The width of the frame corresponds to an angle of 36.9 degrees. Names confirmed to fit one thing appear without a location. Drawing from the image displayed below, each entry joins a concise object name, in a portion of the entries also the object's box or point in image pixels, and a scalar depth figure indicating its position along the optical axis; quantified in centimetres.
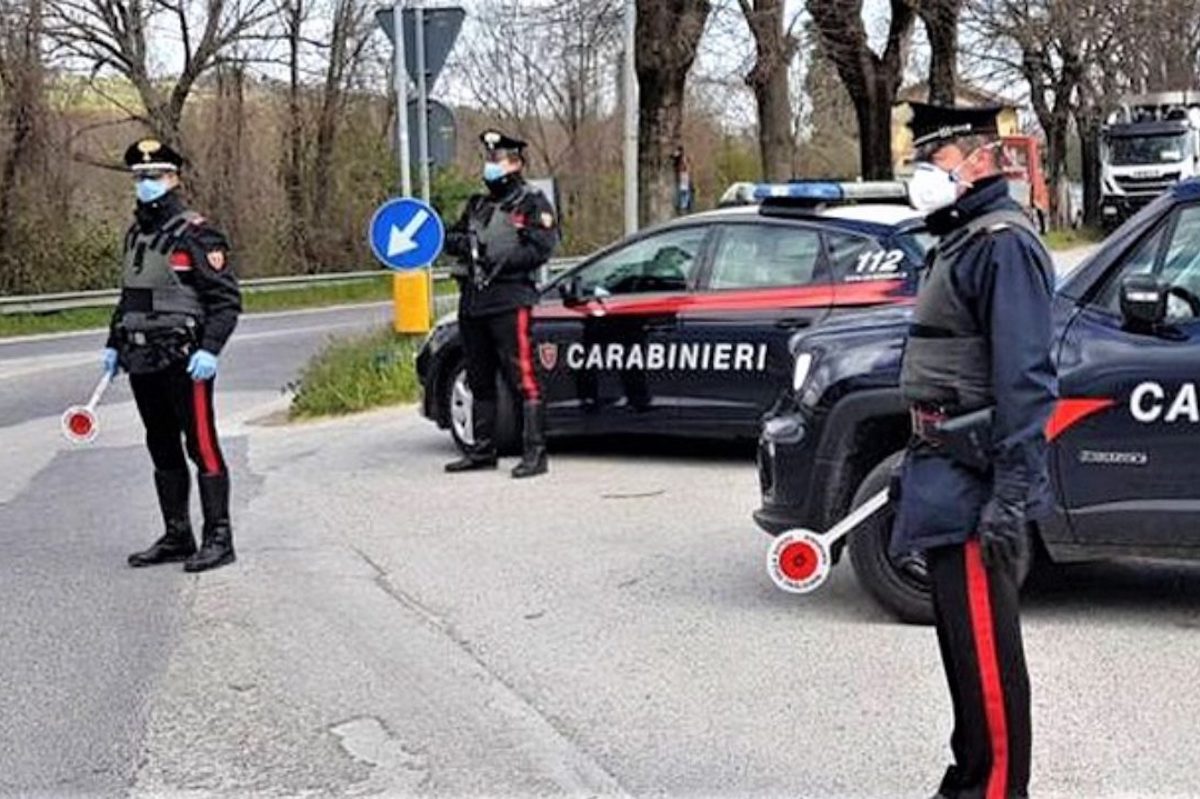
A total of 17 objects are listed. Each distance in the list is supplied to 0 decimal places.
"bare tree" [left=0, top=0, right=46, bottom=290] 3297
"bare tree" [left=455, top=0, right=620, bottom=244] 4719
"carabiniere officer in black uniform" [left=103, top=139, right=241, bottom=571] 804
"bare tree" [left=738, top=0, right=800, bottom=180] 2336
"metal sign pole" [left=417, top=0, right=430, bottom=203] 1489
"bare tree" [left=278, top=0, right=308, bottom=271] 3884
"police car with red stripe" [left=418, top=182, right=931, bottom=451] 1041
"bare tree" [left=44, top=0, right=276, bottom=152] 3506
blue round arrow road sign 1434
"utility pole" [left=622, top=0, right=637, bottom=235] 1981
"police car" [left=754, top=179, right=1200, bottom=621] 638
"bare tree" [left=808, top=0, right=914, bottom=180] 2756
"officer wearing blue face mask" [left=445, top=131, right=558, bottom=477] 1058
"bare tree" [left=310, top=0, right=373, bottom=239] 3956
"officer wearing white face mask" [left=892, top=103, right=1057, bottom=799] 425
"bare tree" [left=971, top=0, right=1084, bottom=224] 4281
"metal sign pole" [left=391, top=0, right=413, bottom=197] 1499
